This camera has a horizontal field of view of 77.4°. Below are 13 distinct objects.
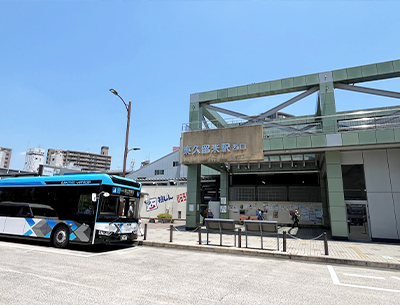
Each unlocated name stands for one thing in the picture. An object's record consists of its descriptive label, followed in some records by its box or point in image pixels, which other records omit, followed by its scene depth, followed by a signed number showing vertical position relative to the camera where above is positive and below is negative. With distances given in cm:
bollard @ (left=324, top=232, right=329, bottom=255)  983 -147
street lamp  1626 +551
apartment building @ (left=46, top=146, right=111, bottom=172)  14288 +2492
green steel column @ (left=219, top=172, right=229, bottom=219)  2670 +210
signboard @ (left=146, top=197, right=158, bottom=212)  3248 -10
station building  1455 +383
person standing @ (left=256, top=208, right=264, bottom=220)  2339 -76
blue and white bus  1046 -38
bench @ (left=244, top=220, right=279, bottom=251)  1105 -92
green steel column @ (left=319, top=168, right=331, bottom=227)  2250 +55
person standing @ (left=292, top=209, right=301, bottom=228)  2208 -103
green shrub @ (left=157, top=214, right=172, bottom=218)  2913 -140
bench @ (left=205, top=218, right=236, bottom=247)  1195 -98
